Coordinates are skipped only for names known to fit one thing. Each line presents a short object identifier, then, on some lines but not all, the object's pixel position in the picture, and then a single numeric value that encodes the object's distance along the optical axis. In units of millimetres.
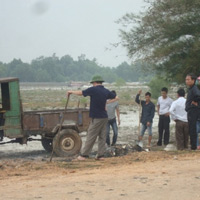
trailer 13391
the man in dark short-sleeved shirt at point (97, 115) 10359
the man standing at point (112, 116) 14727
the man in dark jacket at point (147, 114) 14609
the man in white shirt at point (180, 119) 11938
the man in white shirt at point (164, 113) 14445
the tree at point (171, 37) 16359
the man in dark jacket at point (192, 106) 10766
